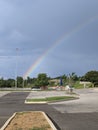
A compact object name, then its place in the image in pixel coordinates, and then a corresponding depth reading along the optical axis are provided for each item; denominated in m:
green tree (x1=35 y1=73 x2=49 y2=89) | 62.49
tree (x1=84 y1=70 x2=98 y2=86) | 87.20
